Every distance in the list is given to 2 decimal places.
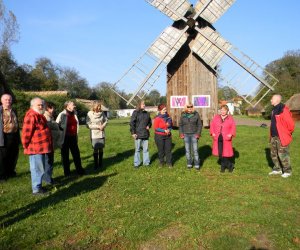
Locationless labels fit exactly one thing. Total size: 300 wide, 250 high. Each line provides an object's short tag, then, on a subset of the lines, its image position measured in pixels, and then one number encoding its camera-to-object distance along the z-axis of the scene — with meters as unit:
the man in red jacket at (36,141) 7.00
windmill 18.47
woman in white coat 9.93
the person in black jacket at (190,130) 9.91
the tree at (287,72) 59.14
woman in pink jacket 9.52
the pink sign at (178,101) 19.02
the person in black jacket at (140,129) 10.26
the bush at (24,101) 36.59
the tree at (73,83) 86.75
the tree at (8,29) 33.76
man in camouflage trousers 8.75
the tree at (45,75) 72.14
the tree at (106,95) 91.88
